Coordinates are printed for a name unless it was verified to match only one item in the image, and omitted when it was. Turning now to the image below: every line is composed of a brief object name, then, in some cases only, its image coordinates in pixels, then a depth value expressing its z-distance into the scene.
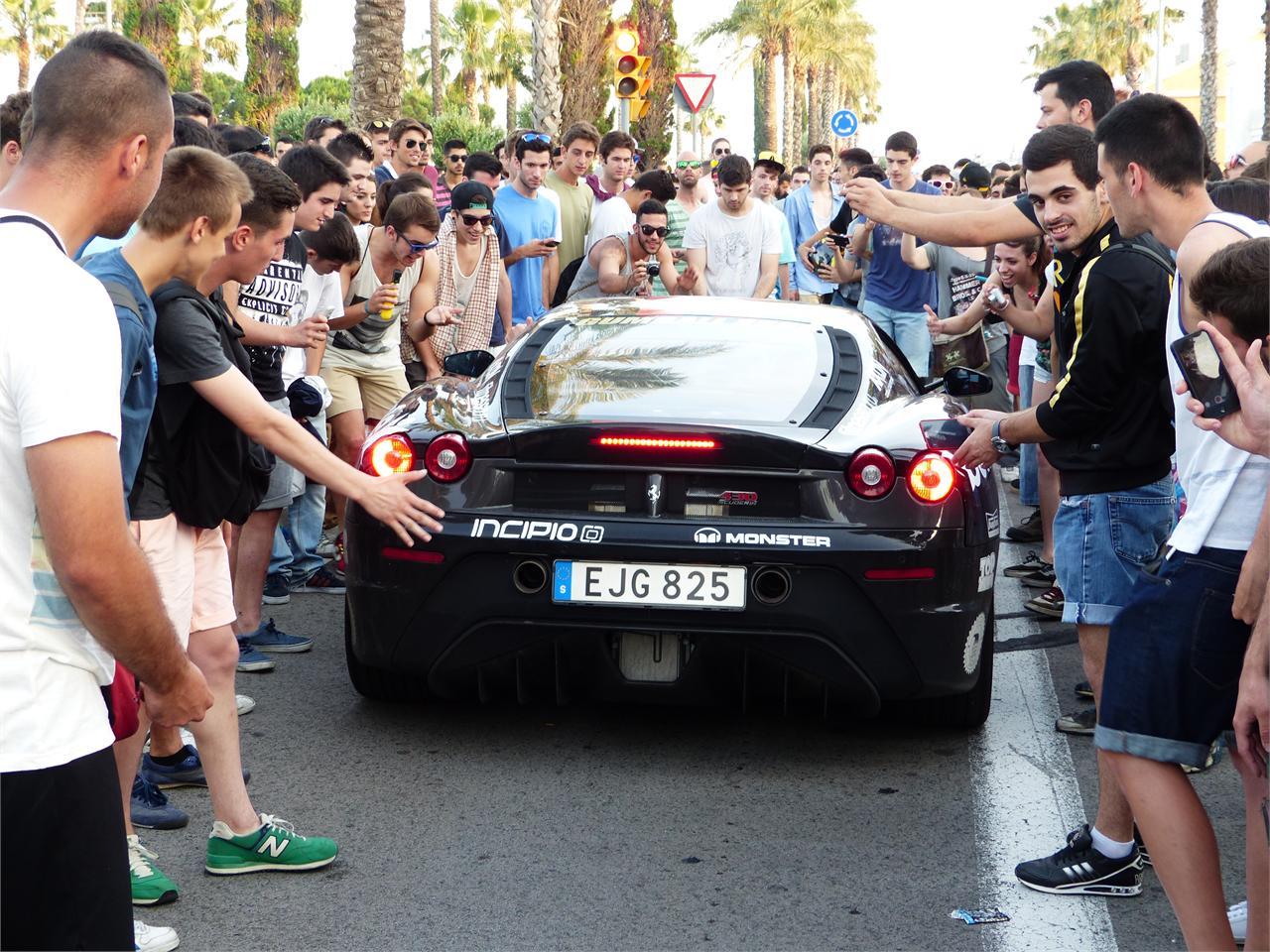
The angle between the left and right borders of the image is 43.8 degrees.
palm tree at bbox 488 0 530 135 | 72.25
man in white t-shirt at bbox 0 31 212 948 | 2.11
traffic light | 16.08
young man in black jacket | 4.01
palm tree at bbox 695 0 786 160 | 54.06
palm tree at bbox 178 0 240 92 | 63.09
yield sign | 17.83
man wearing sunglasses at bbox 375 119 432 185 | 11.76
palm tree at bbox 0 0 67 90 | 66.31
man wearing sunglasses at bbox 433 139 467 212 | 14.01
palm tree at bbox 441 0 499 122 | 71.12
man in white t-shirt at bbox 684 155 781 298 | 10.81
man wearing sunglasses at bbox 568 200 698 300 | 9.16
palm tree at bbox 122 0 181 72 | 40.22
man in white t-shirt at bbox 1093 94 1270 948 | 3.09
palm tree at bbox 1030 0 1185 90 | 69.25
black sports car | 4.63
